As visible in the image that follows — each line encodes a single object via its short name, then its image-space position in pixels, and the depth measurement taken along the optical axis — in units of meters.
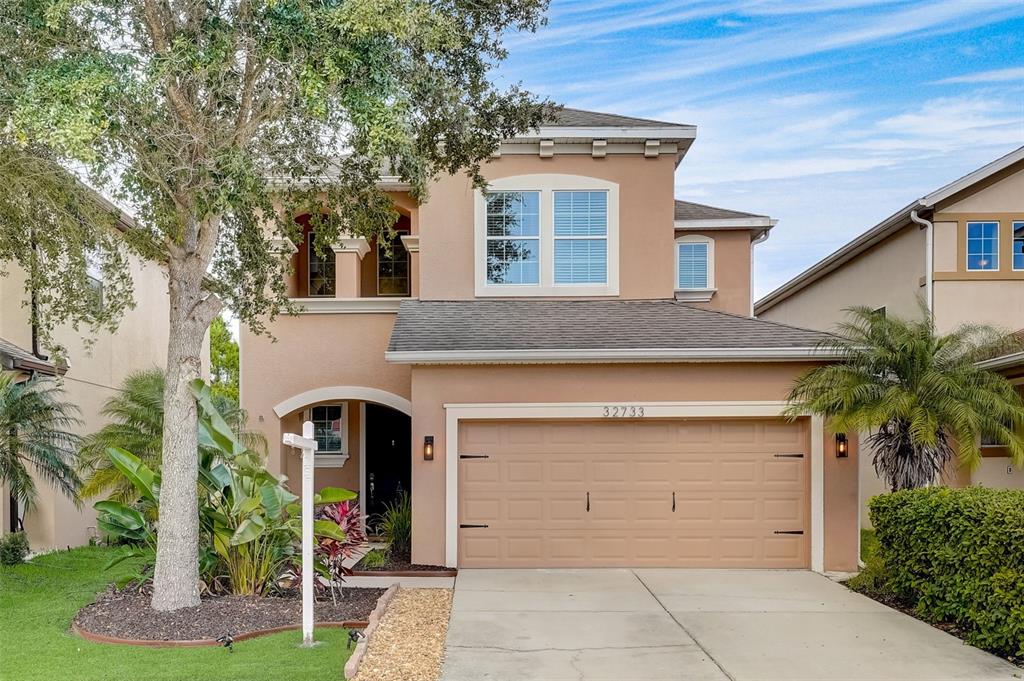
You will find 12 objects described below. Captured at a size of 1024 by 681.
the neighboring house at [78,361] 12.71
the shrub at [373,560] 10.91
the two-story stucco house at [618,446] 11.20
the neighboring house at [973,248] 15.25
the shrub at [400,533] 11.70
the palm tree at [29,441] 10.64
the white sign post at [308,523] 7.13
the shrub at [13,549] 11.33
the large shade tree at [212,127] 7.39
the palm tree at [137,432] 12.65
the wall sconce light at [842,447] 11.19
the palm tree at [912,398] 9.39
